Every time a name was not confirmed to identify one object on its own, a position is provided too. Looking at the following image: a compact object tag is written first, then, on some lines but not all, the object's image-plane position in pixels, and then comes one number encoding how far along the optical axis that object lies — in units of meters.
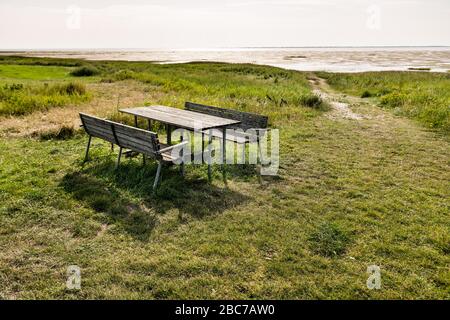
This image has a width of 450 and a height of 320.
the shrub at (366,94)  19.73
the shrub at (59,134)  9.38
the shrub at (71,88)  17.12
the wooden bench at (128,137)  5.75
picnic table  6.34
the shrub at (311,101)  14.67
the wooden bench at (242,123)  7.39
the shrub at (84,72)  34.06
